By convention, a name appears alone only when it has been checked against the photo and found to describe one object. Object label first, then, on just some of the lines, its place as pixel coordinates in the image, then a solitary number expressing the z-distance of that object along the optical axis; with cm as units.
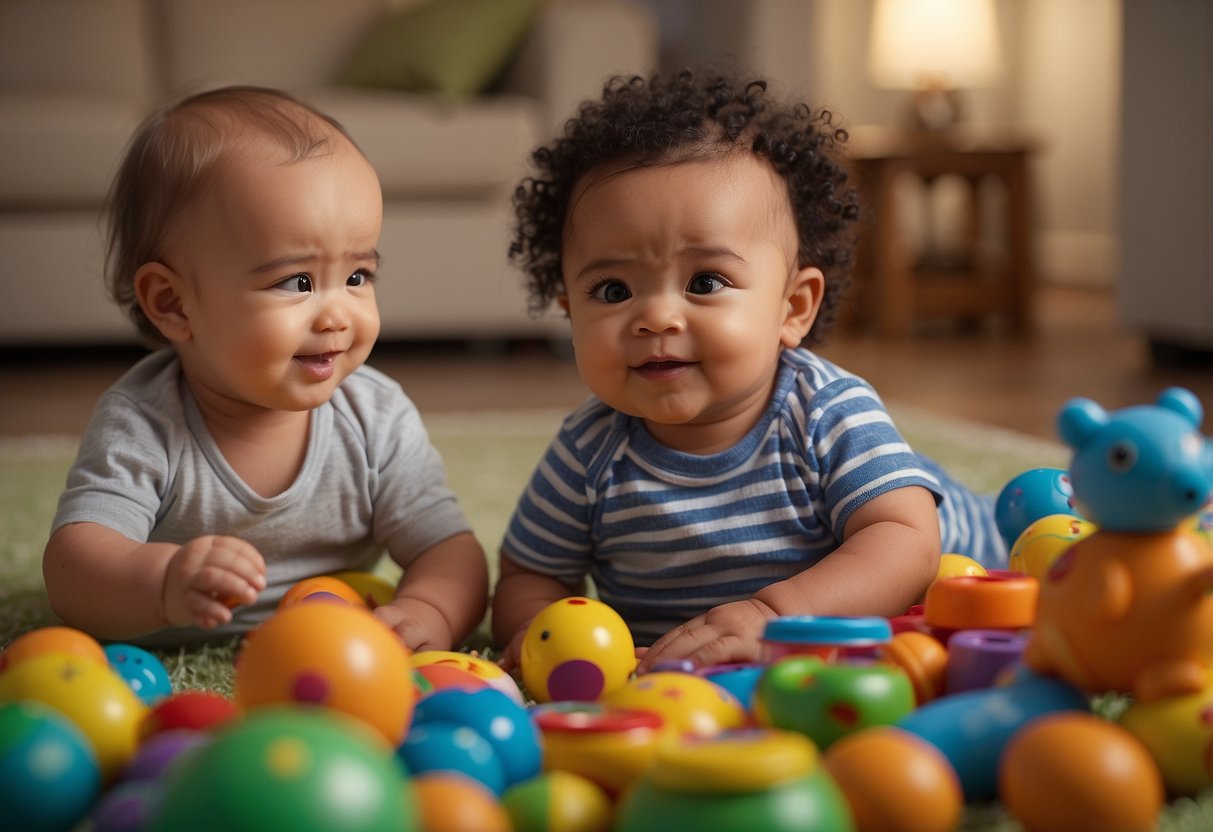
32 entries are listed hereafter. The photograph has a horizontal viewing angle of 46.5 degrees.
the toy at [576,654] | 88
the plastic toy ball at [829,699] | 67
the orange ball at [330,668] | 63
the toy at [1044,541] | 98
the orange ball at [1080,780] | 57
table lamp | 393
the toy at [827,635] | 77
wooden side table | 361
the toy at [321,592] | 99
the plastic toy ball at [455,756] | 63
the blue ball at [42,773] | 60
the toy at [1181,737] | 65
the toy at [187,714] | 69
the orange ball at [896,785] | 57
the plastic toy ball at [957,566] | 102
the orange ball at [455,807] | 54
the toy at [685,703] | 69
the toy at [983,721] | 65
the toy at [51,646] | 77
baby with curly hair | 100
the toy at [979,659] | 74
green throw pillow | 294
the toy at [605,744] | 64
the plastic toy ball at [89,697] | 67
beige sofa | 278
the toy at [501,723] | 67
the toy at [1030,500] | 111
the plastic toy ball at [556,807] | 60
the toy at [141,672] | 85
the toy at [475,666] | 84
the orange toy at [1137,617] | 66
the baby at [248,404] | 102
